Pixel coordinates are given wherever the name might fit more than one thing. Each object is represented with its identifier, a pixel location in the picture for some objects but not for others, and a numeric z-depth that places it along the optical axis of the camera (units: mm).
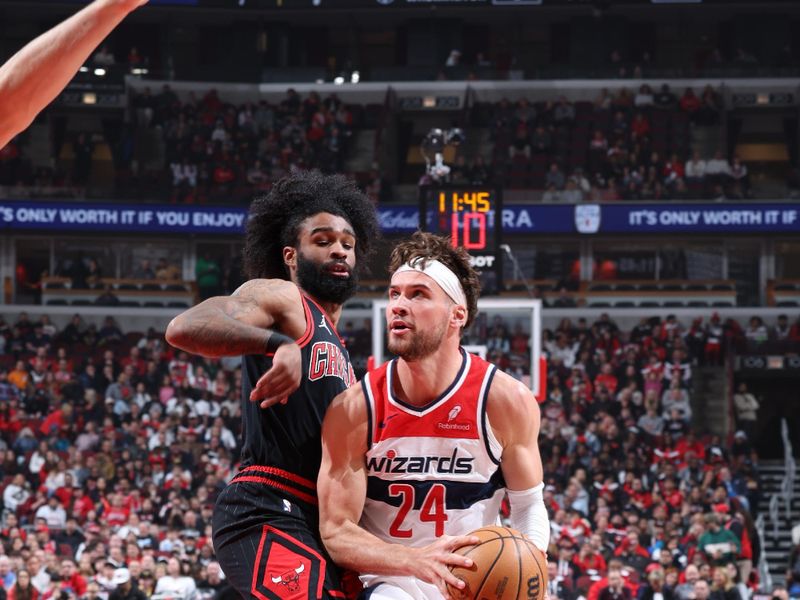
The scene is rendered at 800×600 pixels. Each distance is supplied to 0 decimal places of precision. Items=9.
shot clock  14656
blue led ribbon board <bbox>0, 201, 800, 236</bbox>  26000
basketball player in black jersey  4406
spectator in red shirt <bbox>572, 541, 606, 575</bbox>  14781
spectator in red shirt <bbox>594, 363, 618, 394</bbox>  21625
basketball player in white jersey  4727
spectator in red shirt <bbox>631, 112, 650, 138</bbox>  27969
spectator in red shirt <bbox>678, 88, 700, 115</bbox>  28547
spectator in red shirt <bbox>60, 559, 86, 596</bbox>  14688
